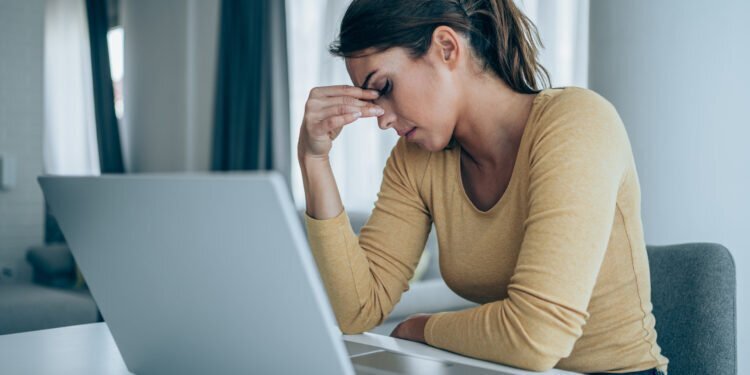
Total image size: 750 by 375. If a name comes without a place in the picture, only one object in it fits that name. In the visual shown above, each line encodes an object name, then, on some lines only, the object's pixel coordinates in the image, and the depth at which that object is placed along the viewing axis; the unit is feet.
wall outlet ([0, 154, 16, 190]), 10.04
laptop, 1.68
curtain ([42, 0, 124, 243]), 14.92
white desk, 2.84
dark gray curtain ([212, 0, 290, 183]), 14.84
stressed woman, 3.00
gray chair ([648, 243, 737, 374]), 3.59
